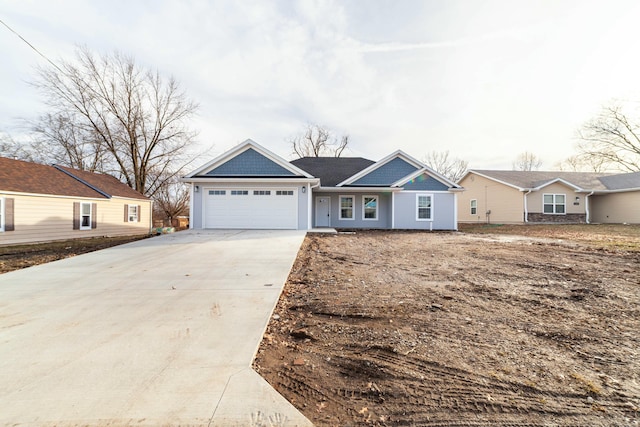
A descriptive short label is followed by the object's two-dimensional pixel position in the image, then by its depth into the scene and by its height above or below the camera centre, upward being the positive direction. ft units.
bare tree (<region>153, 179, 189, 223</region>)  82.12 +5.43
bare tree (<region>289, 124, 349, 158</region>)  111.34 +33.45
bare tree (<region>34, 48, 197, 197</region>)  65.05 +24.80
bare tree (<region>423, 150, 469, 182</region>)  128.47 +25.62
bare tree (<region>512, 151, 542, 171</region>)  146.61 +30.90
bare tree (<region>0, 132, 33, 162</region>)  65.87 +18.11
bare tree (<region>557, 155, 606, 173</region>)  103.45 +23.68
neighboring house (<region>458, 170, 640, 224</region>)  64.44 +4.73
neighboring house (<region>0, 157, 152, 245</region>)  36.40 +2.45
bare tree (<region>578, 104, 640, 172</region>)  77.77 +23.19
